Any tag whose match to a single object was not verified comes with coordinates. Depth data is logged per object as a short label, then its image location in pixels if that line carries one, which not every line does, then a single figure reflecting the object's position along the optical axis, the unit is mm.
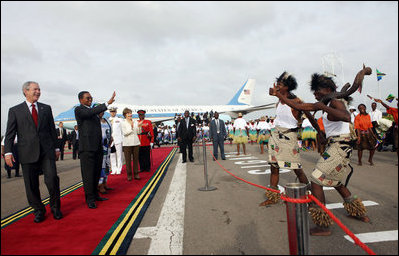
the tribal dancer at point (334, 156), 2725
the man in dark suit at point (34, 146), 3580
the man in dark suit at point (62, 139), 13628
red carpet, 2803
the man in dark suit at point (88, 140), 4168
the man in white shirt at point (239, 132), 11112
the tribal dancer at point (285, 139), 3641
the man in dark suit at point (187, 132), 9742
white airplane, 23453
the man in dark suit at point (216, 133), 10055
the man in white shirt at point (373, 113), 6539
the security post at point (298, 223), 1737
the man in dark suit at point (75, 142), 13615
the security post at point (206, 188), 5014
